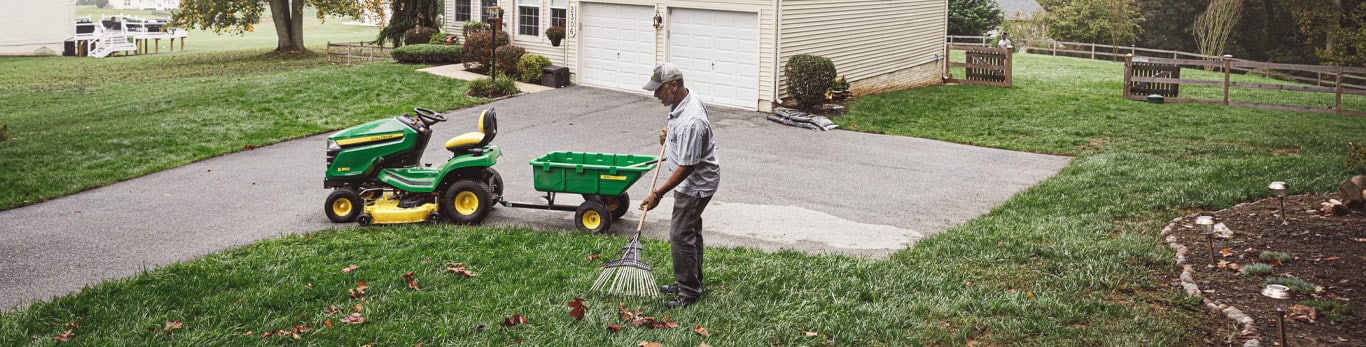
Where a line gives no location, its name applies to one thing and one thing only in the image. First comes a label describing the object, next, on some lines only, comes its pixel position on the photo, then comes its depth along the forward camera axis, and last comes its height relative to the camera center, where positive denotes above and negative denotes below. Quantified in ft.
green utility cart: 31.17 -3.39
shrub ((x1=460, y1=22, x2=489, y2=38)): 82.26 +2.65
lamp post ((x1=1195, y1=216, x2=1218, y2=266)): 23.54 -3.30
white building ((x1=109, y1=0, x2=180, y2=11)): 341.00 +17.01
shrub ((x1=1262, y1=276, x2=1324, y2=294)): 21.93 -4.31
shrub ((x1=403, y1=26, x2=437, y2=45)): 91.66 +2.18
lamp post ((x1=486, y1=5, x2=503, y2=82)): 69.51 +2.34
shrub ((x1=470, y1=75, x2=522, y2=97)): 66.49 -1.53
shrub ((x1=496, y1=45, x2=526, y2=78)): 75.10 +0.28
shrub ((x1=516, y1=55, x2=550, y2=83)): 73.67 -0.26
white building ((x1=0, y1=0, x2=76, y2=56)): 129.80 +3.44
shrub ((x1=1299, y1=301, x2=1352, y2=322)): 20.17 -4.46
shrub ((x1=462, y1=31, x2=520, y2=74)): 77.00 +0.96
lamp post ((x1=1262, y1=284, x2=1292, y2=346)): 19.11 -3.93
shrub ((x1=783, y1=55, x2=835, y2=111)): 62.69 -0.64
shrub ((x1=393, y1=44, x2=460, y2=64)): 82.84 +0.54
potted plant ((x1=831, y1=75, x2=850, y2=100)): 64.69 -1.24
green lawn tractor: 32.35 -3.55
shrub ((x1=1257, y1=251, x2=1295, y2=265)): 24.27 -4.14
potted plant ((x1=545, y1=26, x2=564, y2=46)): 74.13 +2.07
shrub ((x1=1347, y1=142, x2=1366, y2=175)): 35.20 -2.70
